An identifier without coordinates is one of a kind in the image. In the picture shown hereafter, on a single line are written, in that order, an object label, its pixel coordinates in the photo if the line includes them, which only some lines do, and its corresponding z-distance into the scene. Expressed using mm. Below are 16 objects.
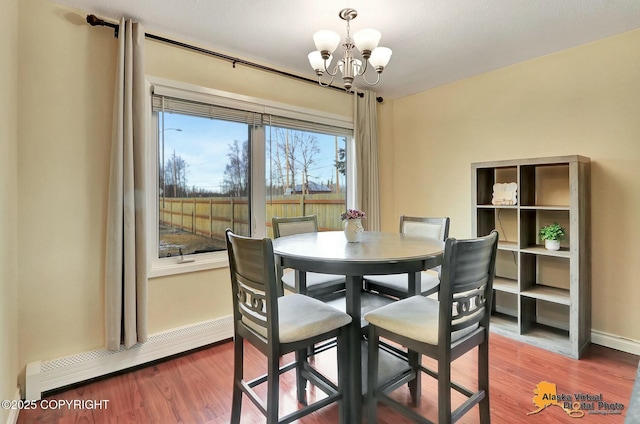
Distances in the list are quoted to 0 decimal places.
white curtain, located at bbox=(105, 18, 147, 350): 2113
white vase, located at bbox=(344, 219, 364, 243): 1981
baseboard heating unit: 1960
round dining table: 1480
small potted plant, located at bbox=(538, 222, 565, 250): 2537
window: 2541
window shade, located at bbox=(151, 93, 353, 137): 2457
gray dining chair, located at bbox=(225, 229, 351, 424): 1355
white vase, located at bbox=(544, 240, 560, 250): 2539
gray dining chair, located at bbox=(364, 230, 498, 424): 1310
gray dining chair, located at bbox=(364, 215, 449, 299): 2199
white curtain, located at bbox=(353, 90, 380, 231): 3553
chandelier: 1842
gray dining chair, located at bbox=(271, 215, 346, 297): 2225
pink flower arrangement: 1978
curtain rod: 2125
